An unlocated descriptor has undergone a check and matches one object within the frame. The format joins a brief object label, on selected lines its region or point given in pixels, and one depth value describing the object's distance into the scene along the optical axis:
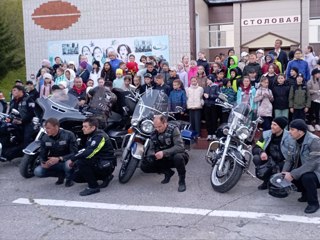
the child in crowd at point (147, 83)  10.09
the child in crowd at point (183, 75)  10.72
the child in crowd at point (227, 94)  9.45
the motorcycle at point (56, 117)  7.35
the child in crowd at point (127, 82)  9.77
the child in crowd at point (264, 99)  8.98
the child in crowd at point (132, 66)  12.35
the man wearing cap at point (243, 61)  11.69
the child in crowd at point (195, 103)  9.48
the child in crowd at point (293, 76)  9.09
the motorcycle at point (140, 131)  6.88
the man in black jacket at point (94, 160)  6.53
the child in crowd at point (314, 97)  9.25
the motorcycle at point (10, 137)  8.24
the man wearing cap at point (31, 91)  9.28
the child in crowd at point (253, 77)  9.65
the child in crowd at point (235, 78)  9.80
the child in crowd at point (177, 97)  9.46
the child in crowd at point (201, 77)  9.89
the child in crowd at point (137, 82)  10.15
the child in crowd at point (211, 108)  9.45
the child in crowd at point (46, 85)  11.07
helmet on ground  5.50
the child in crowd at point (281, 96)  9.04
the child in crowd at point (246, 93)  9.09
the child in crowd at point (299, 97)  8.96
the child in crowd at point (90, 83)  10.40
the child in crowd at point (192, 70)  10.72
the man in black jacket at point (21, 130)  8.27
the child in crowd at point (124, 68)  11.40
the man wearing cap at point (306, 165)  5.46
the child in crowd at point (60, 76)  12.07
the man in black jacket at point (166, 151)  6.59
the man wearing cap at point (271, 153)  6.25
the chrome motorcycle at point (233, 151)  6.27
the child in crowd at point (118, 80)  10.45
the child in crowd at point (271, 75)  9.27
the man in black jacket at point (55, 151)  6.86
